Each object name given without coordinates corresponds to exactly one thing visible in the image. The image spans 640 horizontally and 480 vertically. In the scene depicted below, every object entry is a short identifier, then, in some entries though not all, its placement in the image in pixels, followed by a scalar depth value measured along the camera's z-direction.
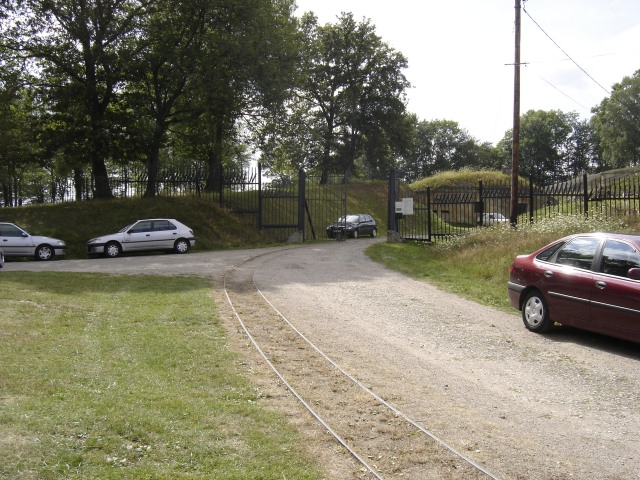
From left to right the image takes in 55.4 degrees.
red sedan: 7.94
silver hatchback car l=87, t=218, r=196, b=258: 23.00
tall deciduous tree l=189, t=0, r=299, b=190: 28.38
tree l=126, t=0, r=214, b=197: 28.20
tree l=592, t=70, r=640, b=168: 65.62
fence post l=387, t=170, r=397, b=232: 28.71
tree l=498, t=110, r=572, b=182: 90.50
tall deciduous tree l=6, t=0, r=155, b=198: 27.23
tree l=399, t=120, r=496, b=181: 99.31
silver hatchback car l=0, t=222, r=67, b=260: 21.50
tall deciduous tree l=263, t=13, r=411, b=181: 55.16
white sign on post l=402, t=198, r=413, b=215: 26.66
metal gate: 30.52
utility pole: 20.50
